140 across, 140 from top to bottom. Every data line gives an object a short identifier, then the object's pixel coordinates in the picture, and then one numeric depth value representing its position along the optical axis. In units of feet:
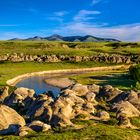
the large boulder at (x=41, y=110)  71.24
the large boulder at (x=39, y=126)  62.47
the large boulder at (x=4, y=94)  105.32
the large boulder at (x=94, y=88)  101.25
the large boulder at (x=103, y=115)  73.52
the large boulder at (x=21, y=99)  87.23
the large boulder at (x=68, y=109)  67.94
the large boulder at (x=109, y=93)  95.16
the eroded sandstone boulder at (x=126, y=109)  76.12
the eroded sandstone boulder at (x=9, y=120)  62.46
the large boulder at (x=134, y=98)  86.02
